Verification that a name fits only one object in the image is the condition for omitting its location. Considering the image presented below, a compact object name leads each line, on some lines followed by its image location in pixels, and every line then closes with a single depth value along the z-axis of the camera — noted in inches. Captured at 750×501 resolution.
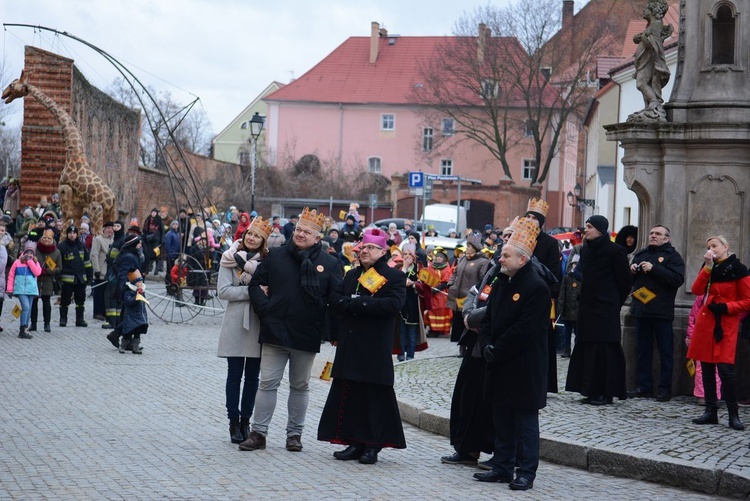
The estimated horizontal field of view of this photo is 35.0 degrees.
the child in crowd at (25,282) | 734.5
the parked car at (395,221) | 2028.7
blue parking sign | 1277.1
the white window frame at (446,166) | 3267.7
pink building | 3319.4
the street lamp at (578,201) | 1966.0
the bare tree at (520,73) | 2529.5
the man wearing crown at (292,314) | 373.7
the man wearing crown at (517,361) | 337.4
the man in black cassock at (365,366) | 369.4
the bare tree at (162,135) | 2522.1
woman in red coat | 434.6
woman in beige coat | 383.2
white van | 1953.7
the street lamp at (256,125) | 1312.7
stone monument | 506.6
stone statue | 515.5
